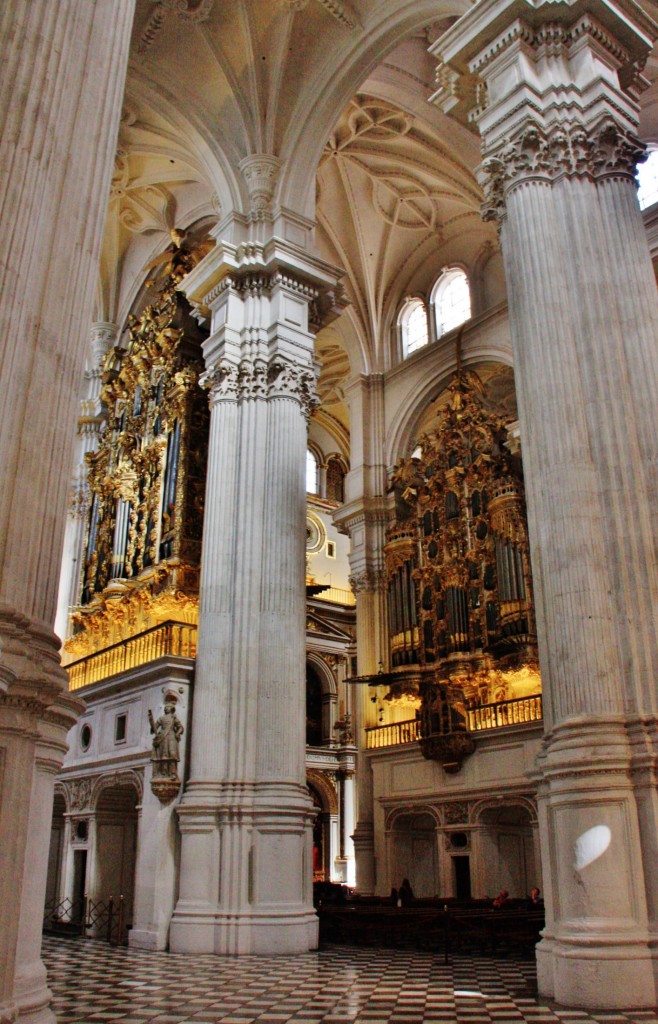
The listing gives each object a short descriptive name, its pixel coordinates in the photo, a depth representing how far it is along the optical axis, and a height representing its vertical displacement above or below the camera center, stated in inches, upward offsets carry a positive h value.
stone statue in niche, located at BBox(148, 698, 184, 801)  498.9 +45.2
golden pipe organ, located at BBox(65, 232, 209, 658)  639.1 +269.9
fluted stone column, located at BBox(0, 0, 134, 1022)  188.2 +106.1
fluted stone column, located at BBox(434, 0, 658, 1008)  276.2 +146.8
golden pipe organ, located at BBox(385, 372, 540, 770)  658.8 +205.6
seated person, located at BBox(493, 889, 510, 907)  497.7 -31.0
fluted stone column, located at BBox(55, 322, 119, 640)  800.3 +345.0
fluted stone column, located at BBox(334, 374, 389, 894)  737.6 +259.9
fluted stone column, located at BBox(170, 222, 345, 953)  463.5 +121.7
